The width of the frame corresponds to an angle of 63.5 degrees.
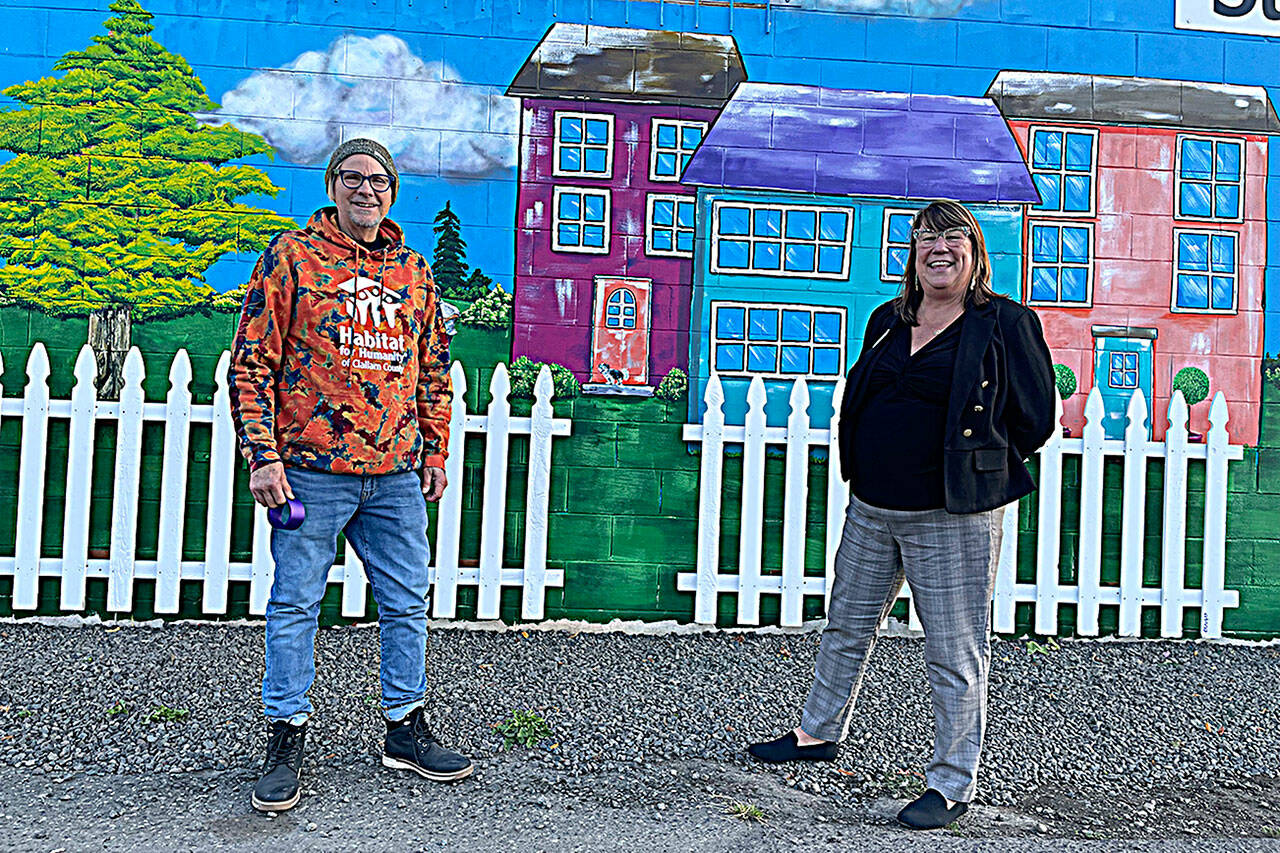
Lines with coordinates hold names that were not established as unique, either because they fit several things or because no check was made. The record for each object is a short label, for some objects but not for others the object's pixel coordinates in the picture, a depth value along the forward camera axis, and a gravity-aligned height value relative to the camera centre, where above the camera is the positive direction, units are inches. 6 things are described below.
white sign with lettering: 201.5 +86.9
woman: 117.4 +0.1
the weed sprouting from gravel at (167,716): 142.8 -40.3
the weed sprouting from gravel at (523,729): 139.0 -40.2
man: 114.6 +0.6
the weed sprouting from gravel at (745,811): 118.4 -42.6
